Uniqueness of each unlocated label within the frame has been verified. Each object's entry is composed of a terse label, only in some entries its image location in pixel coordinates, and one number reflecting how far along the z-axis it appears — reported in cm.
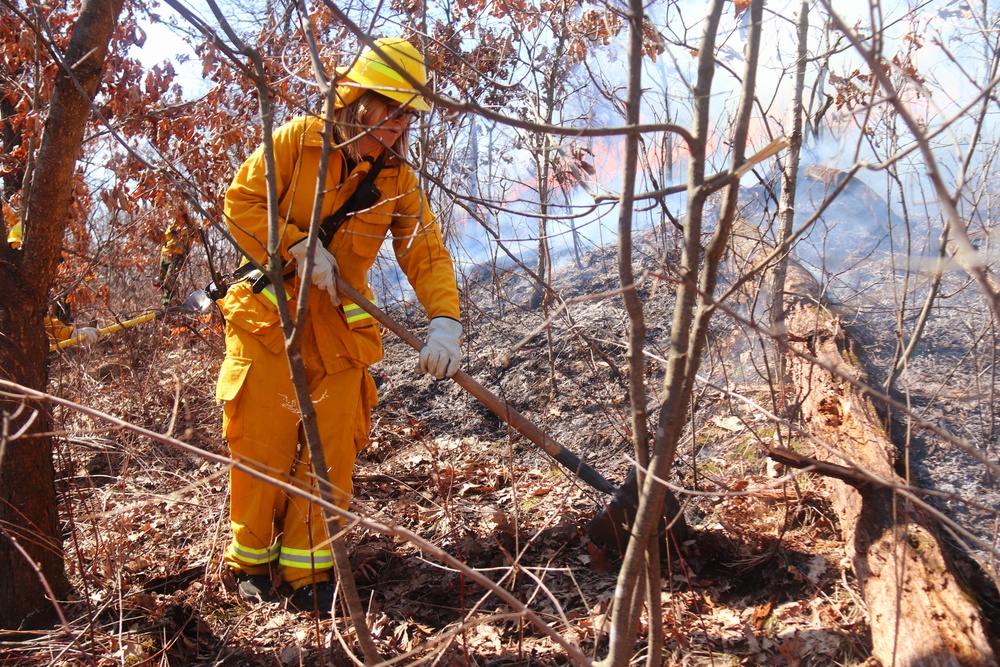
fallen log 208
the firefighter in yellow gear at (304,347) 291
